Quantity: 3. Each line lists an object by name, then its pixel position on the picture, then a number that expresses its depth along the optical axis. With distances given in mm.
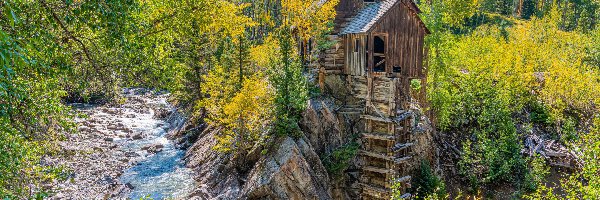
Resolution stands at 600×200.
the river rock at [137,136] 30625
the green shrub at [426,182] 24688
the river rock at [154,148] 27984
